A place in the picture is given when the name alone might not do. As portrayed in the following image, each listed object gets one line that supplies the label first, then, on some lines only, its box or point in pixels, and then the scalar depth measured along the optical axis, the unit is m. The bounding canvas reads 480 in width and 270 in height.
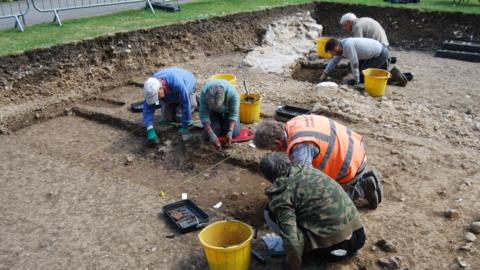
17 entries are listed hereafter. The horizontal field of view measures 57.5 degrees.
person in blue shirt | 5.79
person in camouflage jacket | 3.28
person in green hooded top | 5.54
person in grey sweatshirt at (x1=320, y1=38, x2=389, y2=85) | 8.16
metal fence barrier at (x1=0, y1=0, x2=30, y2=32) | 8.70
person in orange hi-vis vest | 3.79
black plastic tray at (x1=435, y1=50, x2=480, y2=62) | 10.28
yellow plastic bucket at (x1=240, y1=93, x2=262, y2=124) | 6.46
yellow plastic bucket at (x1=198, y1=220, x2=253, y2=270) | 3.39
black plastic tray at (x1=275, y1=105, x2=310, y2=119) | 6.68
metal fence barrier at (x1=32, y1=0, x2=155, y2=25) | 9.62
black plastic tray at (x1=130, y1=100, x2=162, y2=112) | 7.17
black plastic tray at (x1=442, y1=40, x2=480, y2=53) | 10.54
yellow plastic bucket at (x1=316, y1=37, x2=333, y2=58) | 10.02
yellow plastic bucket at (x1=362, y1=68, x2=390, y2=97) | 7.65
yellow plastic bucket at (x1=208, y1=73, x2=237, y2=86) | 7.02
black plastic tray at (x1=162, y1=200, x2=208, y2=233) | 4.28
